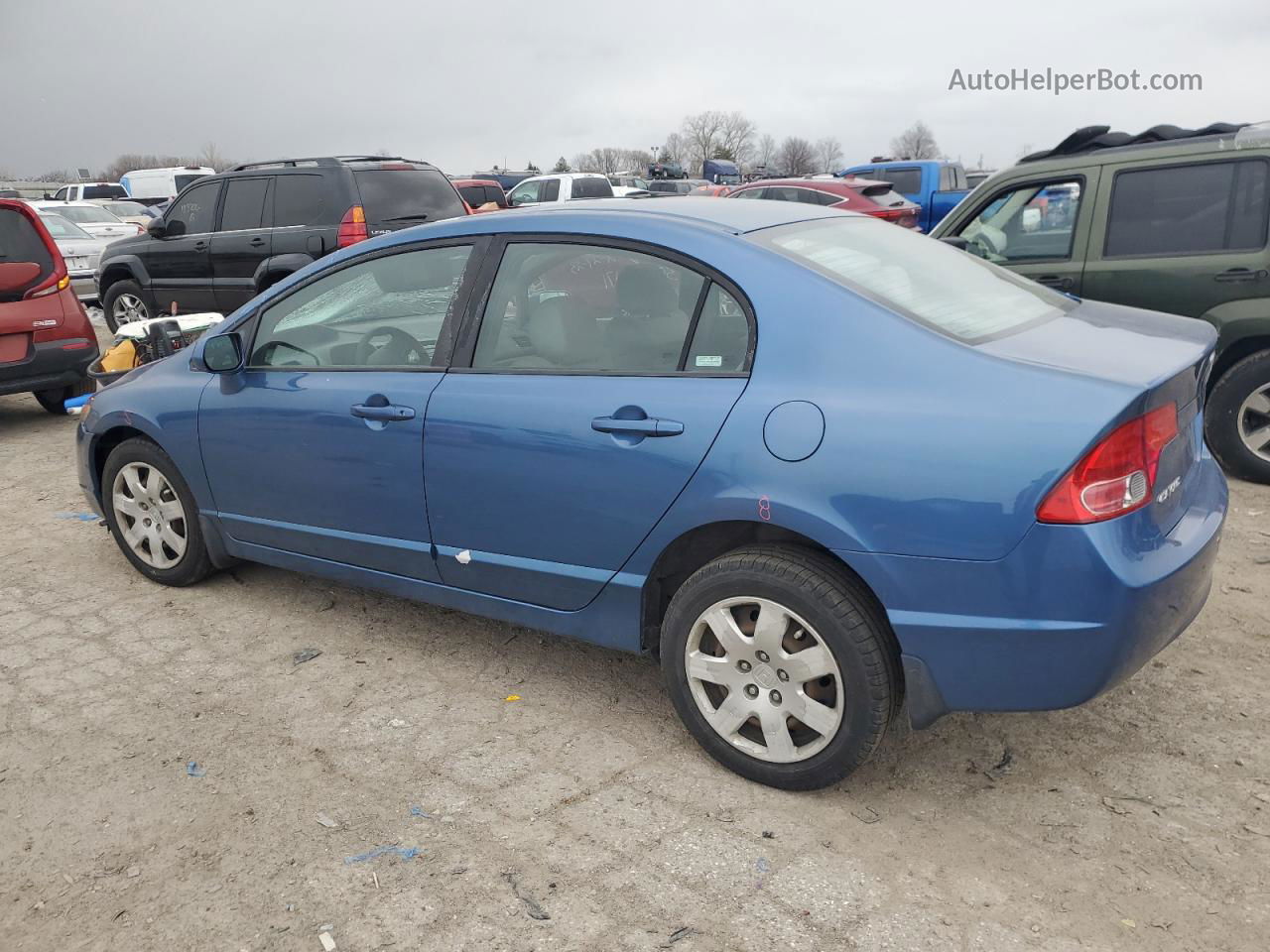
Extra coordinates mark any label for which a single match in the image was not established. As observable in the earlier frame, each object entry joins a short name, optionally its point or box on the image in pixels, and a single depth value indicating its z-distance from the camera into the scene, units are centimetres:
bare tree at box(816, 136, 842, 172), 9675
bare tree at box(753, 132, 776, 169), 10696
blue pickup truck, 1866
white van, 3331
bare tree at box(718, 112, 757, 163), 11038
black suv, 927
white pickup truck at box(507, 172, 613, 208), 2070
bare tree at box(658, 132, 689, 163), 10906
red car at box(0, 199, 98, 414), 754
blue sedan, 250
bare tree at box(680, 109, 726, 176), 10938
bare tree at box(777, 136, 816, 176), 10006
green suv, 545
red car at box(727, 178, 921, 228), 1468
